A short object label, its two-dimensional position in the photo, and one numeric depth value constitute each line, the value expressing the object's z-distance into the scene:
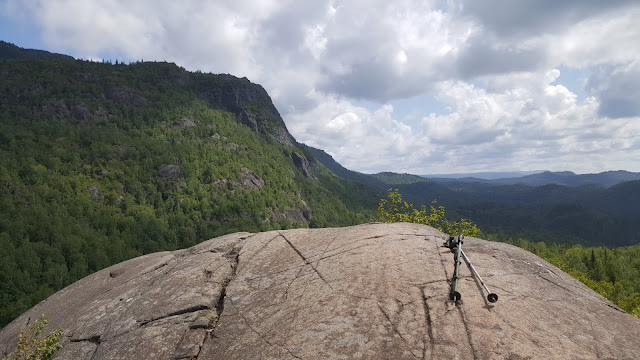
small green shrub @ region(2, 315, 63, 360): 8.42
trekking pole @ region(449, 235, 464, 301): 7.07
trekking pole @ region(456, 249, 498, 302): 6.89
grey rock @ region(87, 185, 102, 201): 173.88
